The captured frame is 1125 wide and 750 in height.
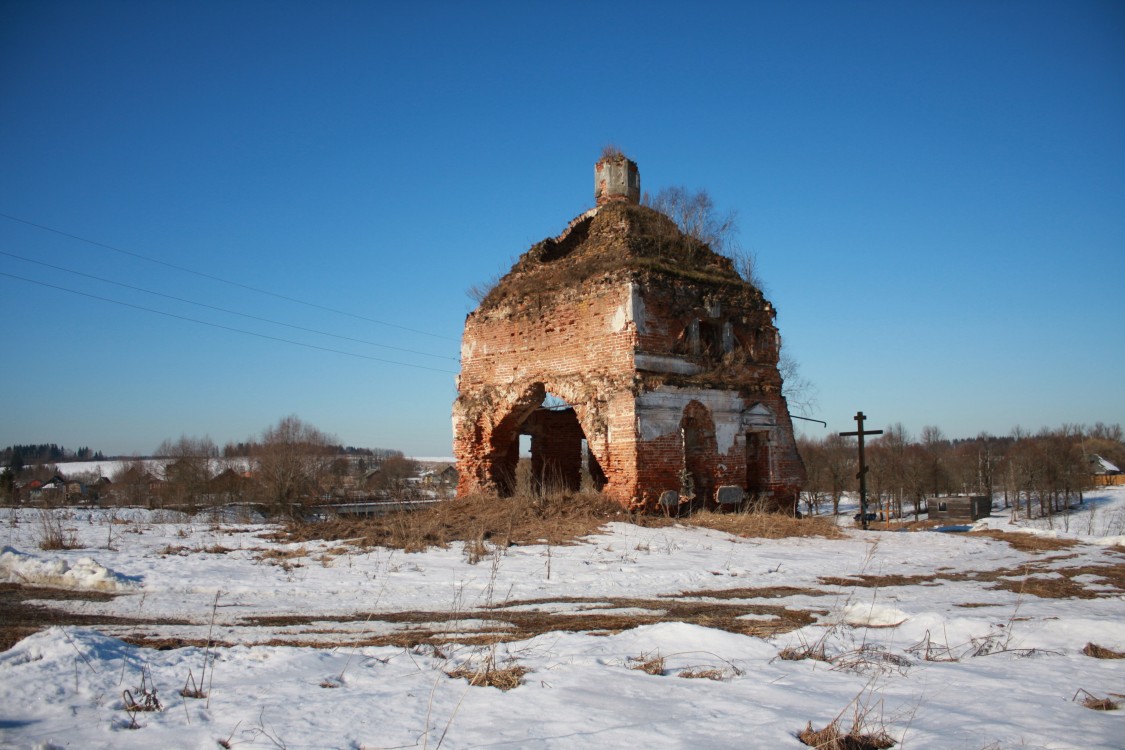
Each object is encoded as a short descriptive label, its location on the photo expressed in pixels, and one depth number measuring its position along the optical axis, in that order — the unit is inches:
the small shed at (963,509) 1581.0
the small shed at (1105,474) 2554.1
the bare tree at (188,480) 1077.8
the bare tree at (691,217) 665.6
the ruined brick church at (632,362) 535.8
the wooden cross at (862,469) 661.5
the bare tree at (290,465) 990.4
